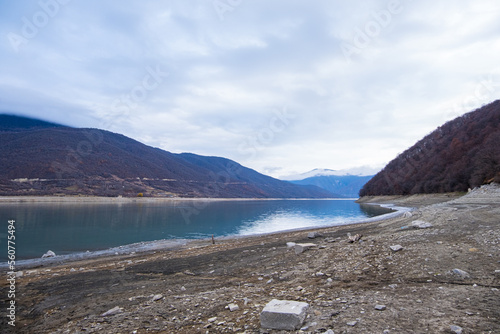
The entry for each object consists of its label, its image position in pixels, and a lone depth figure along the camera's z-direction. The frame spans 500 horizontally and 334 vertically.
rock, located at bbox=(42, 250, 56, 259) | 19.73
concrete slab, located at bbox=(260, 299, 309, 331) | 4.84
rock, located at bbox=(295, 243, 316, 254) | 12.05
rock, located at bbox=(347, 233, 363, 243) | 13.14
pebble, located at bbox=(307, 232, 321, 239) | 17.53
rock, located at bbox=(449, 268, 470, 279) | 6.89
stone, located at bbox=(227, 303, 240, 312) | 6.05
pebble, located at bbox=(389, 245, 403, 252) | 9.98
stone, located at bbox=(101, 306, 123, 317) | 7.00
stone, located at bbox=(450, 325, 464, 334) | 4.19
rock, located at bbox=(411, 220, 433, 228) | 14.70
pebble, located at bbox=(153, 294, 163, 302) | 7.78
